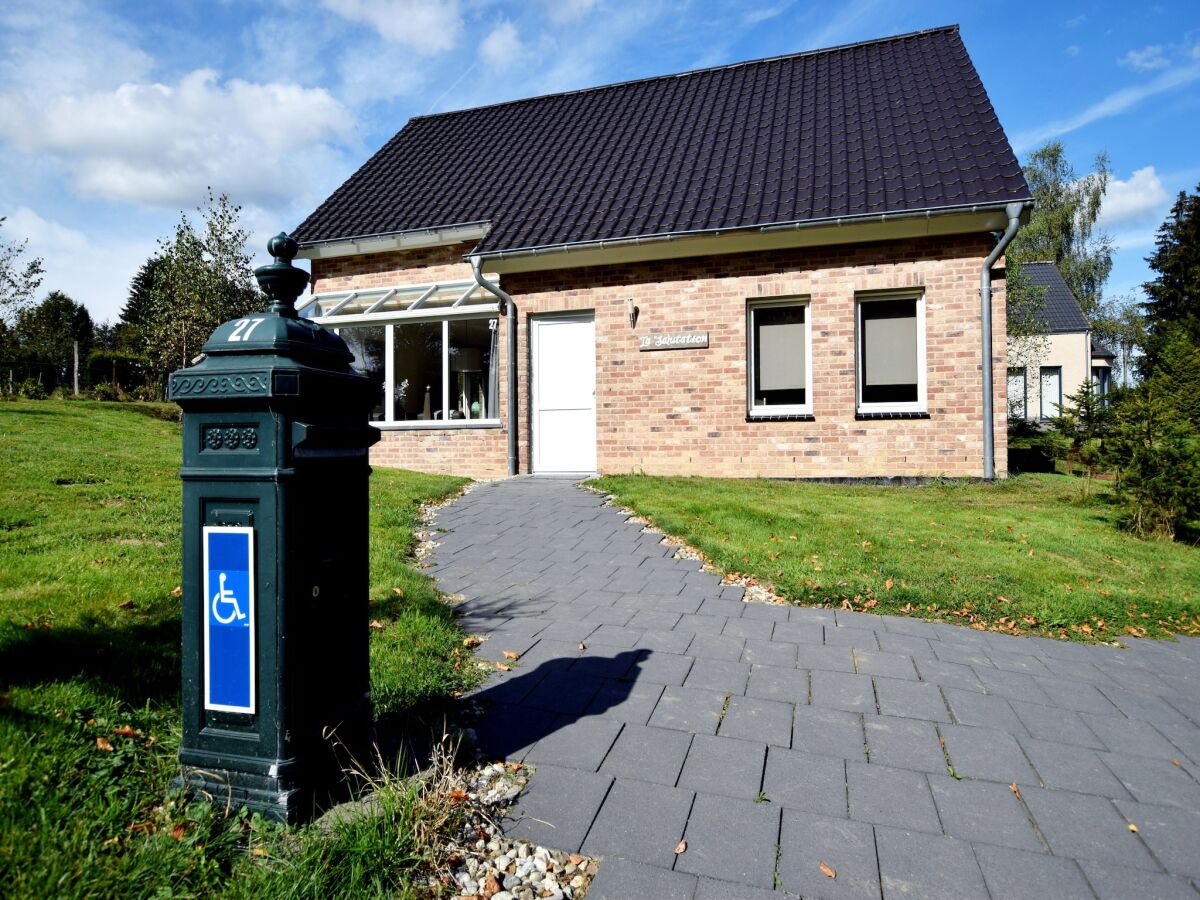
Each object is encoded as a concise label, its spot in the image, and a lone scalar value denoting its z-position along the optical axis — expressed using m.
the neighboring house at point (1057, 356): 31.30
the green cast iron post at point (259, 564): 2.13
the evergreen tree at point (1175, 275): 32.81
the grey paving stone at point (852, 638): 4.09
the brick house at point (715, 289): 10.27
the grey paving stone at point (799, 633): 4.15
